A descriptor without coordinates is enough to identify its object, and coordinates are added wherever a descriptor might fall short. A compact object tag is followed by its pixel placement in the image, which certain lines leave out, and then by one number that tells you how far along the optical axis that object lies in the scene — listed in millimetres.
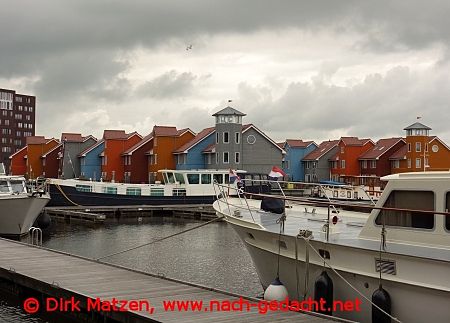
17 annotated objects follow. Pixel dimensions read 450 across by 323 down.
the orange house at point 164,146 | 68625
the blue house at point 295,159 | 87125
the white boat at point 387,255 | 10656
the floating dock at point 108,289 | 11414
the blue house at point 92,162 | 76625
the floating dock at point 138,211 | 45250
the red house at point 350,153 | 77375
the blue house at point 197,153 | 66562
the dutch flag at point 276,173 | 17159
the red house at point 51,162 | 80875
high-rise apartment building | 144000
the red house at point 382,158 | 73750
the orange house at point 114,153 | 73438
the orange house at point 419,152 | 69688
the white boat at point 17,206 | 31953
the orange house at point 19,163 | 82312
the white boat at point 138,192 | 50906
